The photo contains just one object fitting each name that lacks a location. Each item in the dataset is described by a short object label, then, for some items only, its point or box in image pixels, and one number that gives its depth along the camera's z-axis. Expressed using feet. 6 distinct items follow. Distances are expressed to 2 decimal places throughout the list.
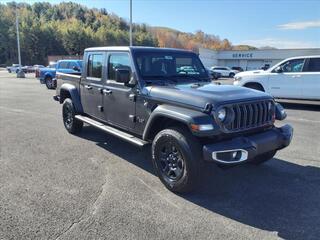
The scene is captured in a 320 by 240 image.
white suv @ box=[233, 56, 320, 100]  27.46
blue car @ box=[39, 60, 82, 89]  43.66
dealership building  144.37
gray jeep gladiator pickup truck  9.75
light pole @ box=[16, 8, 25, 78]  86.92
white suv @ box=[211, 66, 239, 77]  110.14
